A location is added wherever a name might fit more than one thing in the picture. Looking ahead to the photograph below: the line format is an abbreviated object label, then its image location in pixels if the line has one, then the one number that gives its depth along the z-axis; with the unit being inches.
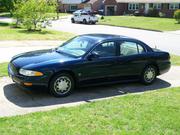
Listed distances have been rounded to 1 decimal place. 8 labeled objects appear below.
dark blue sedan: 305.4
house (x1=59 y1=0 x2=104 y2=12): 2581.2
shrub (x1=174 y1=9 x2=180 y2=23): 1596.9
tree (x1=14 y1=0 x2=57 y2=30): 968.9
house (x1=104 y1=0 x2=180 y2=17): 2074.1
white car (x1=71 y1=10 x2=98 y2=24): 1673.2
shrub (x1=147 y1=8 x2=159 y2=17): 2123.4
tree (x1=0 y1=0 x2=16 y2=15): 1331.2
